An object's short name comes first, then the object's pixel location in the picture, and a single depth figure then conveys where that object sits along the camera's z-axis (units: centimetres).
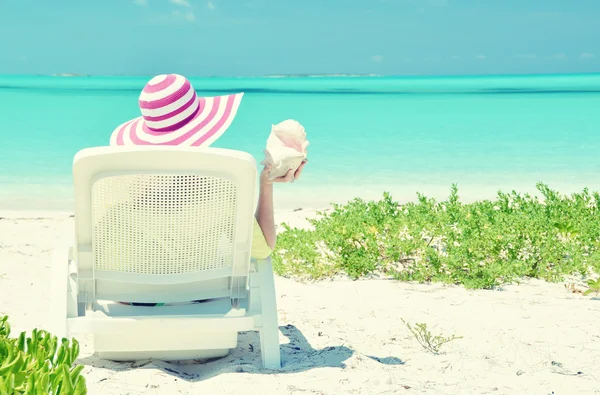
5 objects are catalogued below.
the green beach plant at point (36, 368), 154
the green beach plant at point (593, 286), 454
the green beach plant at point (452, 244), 496
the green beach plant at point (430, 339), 356
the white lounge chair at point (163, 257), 284
